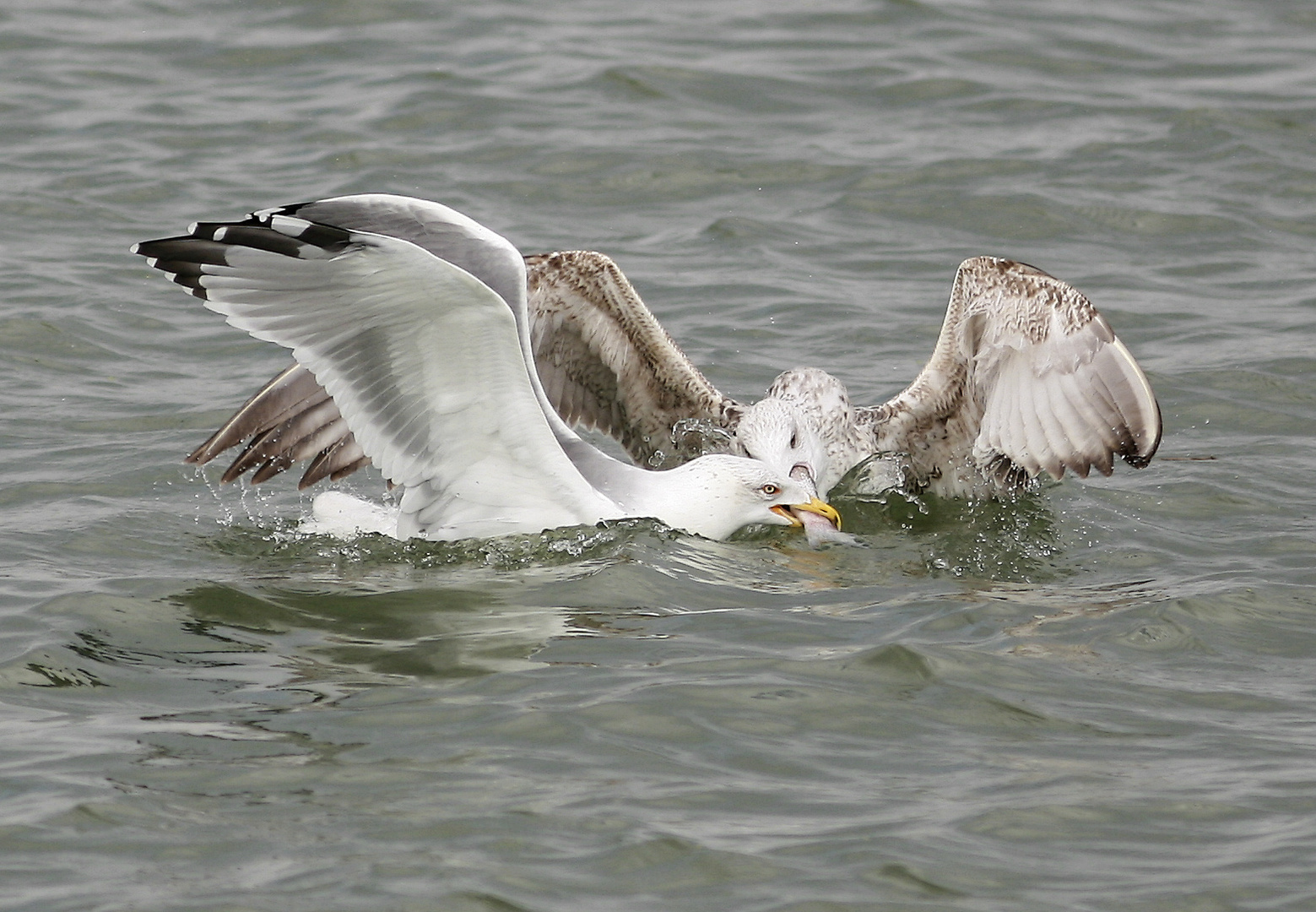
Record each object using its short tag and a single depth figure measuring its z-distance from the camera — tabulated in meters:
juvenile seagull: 16.11
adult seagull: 13.05
